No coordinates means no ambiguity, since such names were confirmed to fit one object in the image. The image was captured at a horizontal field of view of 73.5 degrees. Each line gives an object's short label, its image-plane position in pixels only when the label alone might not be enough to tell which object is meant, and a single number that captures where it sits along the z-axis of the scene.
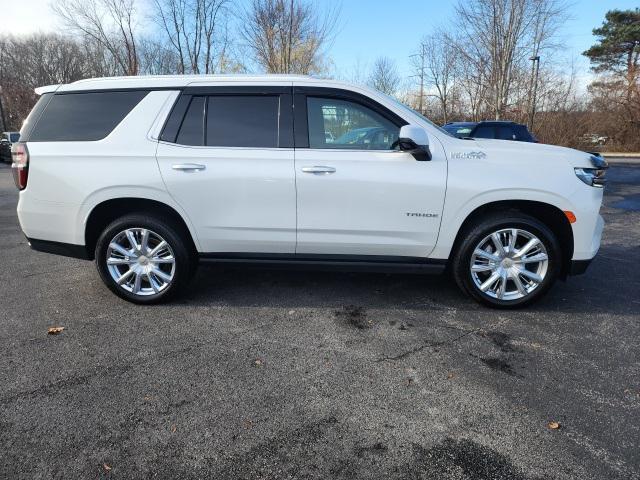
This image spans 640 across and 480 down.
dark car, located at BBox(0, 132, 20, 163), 19.59
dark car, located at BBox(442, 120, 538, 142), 11.07
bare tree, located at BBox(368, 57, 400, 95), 26.20
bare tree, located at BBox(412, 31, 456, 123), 24.44
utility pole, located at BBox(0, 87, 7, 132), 37.60
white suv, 3.52
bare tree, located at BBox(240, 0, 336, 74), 14.41
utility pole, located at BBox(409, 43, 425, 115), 27.74
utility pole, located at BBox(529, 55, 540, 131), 20.57
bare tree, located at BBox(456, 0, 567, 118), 19.33
